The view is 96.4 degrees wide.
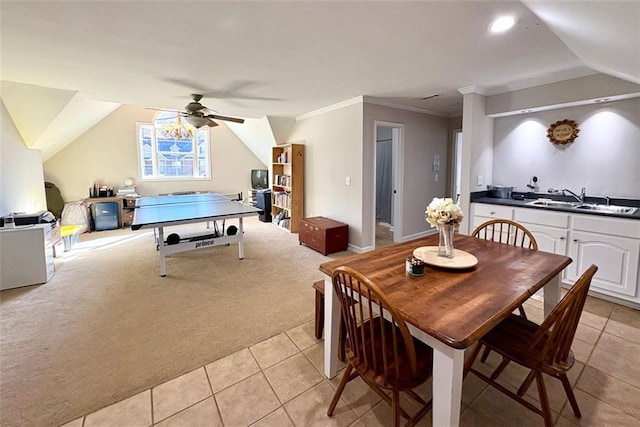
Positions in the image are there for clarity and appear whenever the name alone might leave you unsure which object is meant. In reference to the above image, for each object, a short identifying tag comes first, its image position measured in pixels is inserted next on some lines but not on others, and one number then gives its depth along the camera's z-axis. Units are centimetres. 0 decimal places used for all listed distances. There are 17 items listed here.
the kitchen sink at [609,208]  272
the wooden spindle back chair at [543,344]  123
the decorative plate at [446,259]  161
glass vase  170
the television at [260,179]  759
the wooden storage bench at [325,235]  420
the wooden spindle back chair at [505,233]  208
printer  341
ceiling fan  360
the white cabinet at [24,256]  303
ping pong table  323
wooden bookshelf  538
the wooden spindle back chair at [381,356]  117
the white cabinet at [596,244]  251
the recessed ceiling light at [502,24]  190
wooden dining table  108
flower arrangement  165
